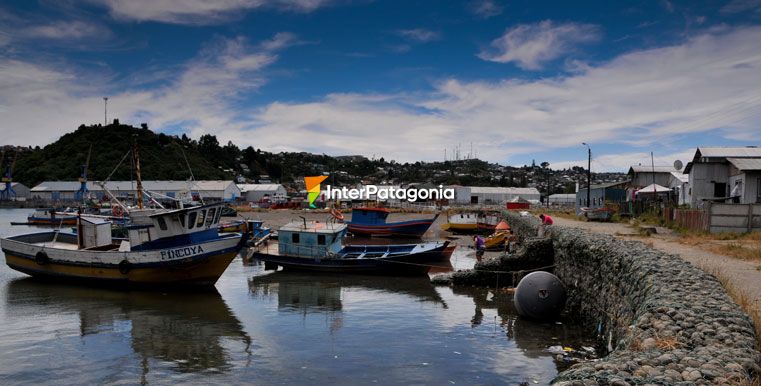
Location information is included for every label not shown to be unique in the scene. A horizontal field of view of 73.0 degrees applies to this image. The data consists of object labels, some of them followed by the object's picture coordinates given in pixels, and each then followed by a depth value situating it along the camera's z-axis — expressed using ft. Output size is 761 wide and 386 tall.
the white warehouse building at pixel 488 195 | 328.90
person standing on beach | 88.07
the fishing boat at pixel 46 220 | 205.36
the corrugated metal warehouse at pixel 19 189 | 383.45
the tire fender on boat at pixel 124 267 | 73.31
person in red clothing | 72.23
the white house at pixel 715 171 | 105.29
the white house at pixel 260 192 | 362.74
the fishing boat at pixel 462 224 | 155.40
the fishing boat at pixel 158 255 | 73.36
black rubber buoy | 51.06
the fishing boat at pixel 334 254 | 85.10
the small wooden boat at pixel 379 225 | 151.53
